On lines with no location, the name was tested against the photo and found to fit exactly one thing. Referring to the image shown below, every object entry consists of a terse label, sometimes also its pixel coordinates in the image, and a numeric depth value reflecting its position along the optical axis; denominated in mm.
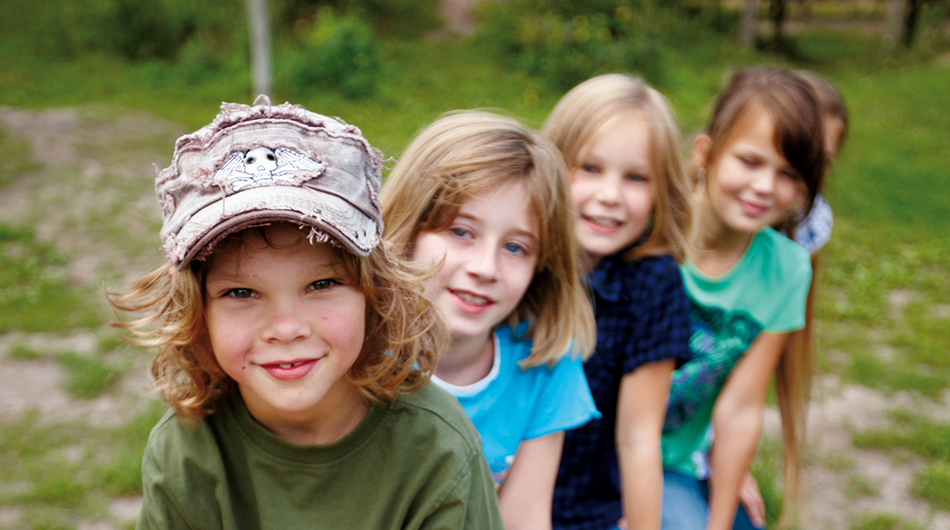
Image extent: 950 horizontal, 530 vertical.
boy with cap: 1155
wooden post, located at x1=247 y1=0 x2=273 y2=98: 6363
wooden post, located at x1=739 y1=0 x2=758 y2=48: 13516
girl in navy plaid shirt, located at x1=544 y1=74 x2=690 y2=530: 1987
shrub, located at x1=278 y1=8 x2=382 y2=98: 8484
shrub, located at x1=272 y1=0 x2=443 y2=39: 10406
